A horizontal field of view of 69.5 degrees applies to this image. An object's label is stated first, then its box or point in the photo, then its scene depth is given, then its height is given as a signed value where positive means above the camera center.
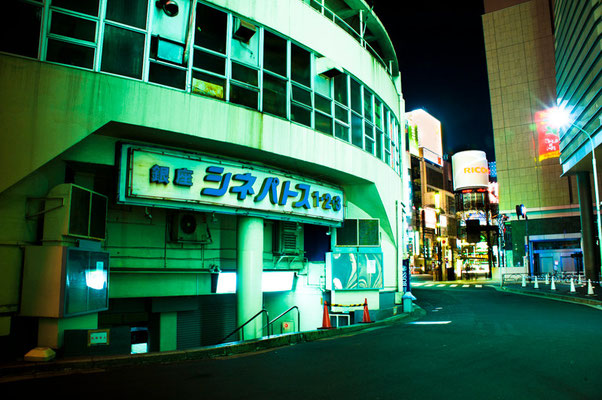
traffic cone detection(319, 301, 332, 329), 12.54 -1.84
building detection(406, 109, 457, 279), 77.69 +13.23
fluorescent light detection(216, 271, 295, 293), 13.77 -0.85
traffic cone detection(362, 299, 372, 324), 14.38 -1.96
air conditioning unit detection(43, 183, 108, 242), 8.73 +0.87
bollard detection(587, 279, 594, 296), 23.25 -1.77
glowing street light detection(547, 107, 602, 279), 26.15 +10.51
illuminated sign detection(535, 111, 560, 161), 60.06 +16.73
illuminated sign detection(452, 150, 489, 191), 91.94 +18.83
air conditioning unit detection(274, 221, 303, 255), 15.76 +0.68
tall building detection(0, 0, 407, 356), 8.72 +2.25
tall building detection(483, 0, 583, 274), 58.12 +17.15
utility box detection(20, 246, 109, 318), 8.45 -0.52
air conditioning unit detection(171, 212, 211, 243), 12.48 +0.83
